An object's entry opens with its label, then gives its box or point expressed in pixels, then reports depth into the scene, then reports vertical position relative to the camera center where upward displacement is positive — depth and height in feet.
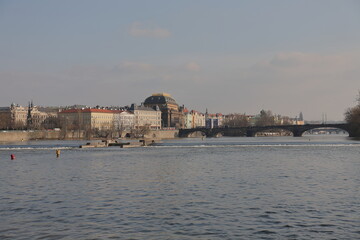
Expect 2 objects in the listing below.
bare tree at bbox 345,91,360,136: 397.39 +9.58
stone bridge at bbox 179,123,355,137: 496.64 +5.96
